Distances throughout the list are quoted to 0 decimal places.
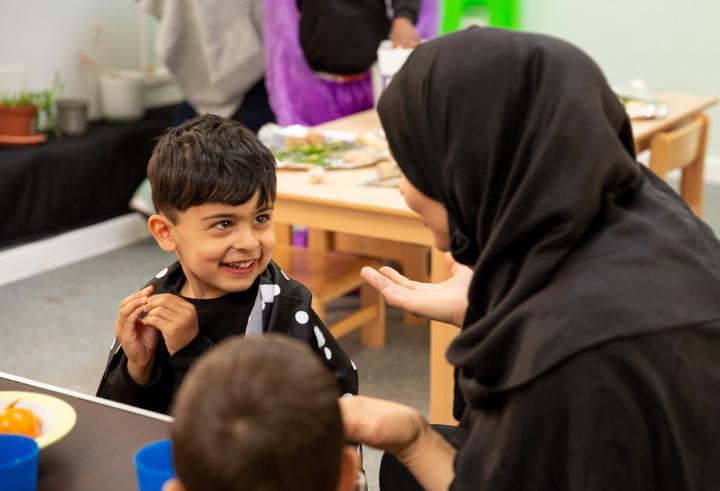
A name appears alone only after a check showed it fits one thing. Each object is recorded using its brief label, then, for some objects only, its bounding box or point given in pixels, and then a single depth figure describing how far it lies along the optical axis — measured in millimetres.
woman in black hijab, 1199
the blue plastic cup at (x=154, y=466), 1123
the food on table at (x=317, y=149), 2861
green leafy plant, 4262
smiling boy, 1695
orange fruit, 1309
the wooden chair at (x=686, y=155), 3207
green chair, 5070
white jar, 4734
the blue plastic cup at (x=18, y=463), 1159
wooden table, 2529
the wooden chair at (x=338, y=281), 3045
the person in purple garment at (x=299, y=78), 3803
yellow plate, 1313
